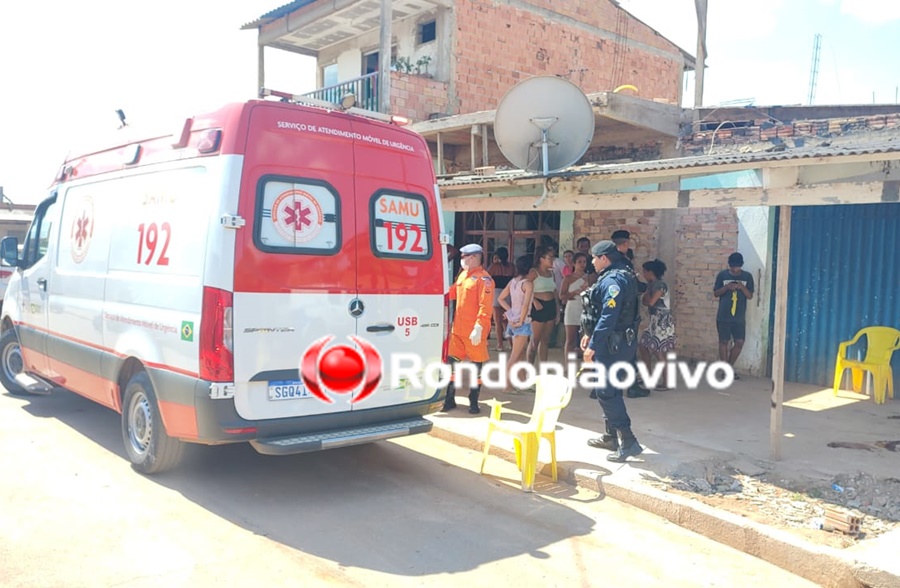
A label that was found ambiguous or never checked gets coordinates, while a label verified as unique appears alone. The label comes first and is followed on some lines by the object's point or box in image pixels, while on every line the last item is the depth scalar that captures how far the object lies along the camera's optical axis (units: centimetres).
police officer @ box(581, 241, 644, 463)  570
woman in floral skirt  806
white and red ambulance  441
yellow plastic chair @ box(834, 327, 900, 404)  784
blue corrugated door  816
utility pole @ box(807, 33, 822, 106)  2815
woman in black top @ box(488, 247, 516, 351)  1061
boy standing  880
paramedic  698
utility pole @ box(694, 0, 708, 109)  1001
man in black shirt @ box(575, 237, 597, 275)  976
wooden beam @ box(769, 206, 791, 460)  556
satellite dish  713
